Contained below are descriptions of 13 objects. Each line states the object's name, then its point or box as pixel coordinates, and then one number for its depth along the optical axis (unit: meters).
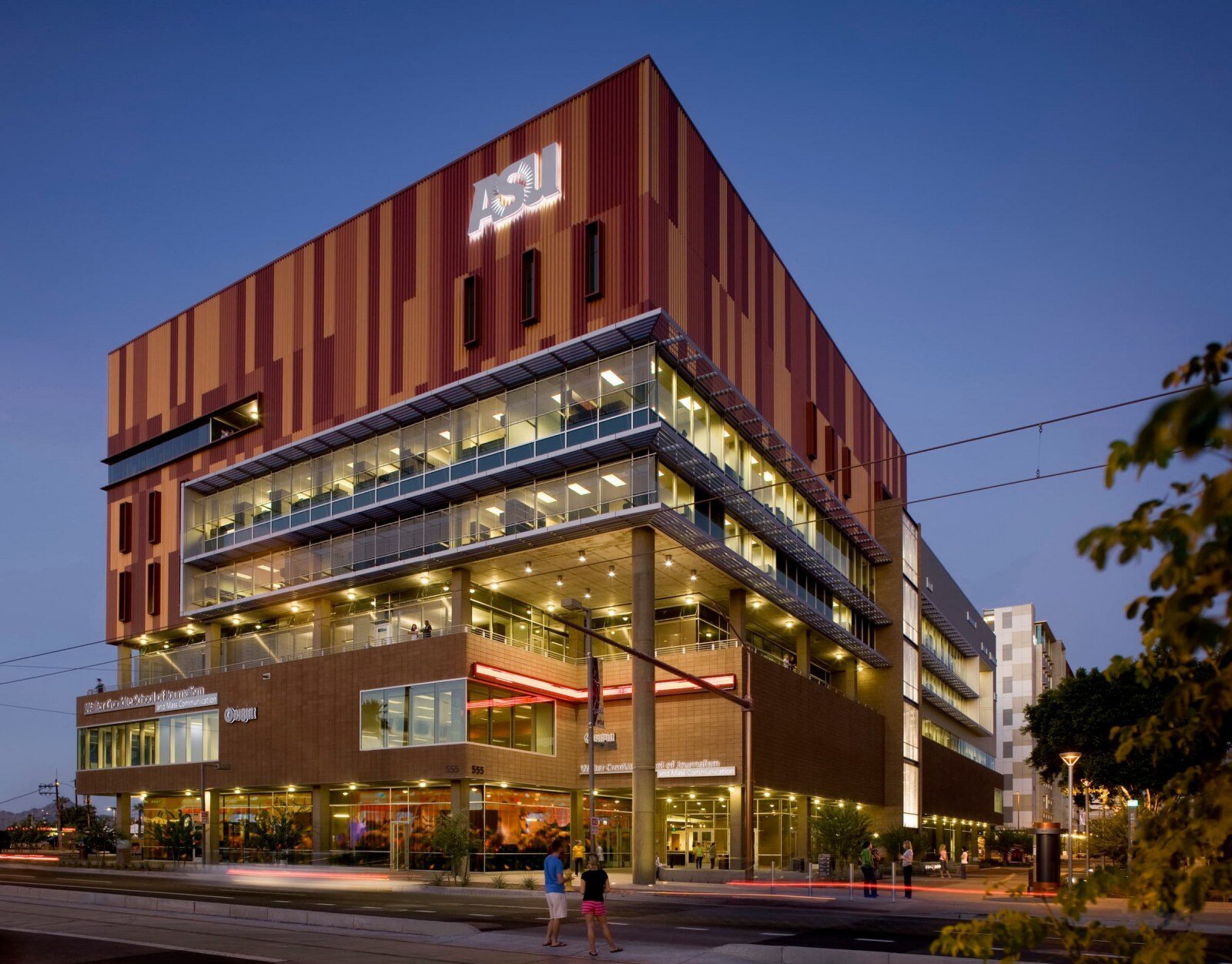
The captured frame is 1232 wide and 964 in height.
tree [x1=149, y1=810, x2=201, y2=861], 63.81
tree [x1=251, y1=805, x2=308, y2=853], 60.06
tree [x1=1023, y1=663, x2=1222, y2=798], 62.47
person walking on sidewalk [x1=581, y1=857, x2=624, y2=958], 21.66
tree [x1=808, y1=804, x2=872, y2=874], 50.91
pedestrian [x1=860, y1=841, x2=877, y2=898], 42.31
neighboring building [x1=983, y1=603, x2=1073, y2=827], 141.88
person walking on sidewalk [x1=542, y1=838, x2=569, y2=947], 22.89
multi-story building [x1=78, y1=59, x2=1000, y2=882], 50.91
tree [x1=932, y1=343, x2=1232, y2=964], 3.79
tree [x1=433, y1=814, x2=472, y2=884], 47.91
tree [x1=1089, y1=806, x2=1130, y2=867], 58.97
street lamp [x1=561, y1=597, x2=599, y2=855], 41.97
